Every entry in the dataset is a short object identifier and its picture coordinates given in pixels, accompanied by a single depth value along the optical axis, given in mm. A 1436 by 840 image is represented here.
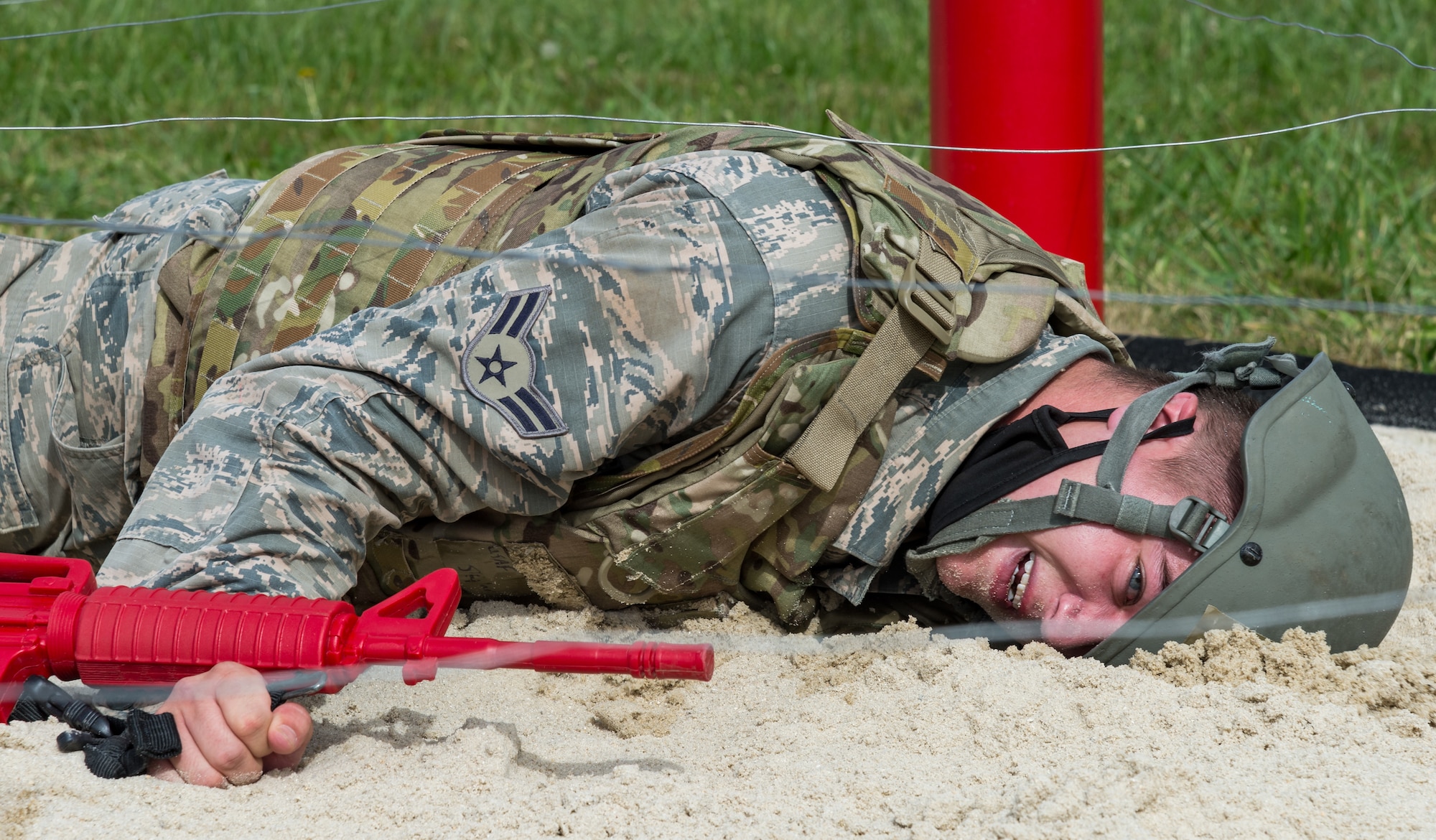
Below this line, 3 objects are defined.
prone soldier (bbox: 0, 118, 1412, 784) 4648
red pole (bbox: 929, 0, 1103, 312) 5123
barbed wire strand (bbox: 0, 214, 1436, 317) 4563
